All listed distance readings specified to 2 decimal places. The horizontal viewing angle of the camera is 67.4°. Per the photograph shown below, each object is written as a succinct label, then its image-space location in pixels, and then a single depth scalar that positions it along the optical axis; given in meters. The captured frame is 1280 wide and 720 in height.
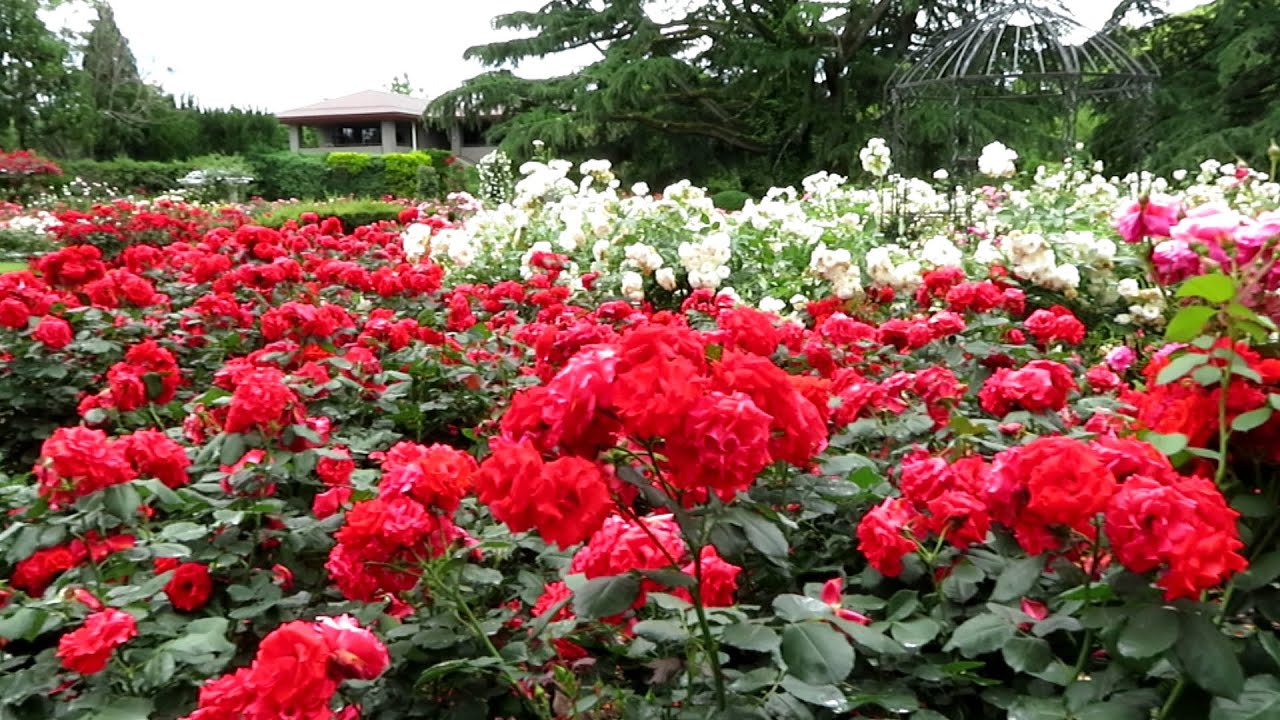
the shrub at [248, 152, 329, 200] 24.58
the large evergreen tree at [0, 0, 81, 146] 24.58
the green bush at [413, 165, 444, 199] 19.81
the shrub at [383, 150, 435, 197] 22.72
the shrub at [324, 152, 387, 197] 24.58
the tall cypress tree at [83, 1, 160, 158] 26.67
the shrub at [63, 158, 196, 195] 19.81
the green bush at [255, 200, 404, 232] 12.65
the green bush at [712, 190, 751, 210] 13.07
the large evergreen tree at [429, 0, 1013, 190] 13.59
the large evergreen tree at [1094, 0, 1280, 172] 11.57
